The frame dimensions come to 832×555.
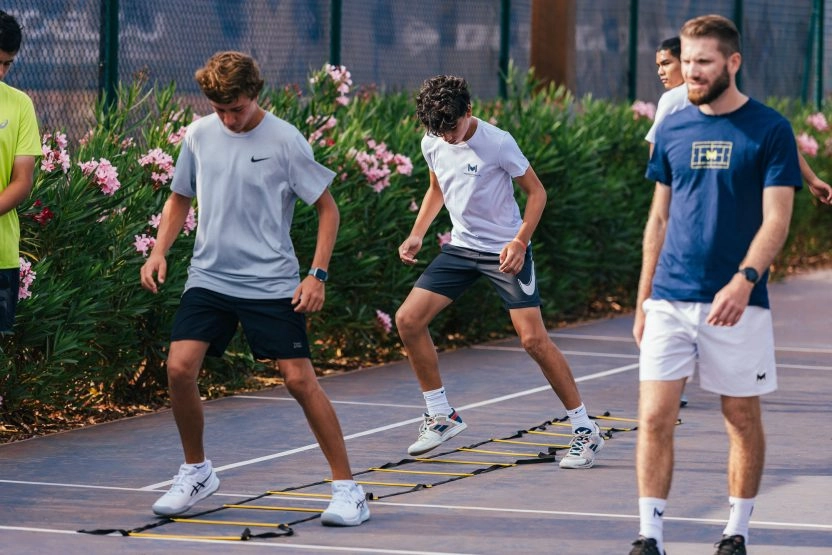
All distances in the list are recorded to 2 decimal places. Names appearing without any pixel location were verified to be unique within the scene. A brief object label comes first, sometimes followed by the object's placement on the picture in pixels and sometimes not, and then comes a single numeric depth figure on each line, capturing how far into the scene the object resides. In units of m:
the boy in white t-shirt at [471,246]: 13.47
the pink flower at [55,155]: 14.91
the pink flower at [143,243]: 15.56
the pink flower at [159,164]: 16.09
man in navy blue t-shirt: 9.59
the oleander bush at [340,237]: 14.90
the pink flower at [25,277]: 14.14
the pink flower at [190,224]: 15.96
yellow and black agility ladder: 11.18
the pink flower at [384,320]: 19.04
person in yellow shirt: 11.94
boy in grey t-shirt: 11.17
